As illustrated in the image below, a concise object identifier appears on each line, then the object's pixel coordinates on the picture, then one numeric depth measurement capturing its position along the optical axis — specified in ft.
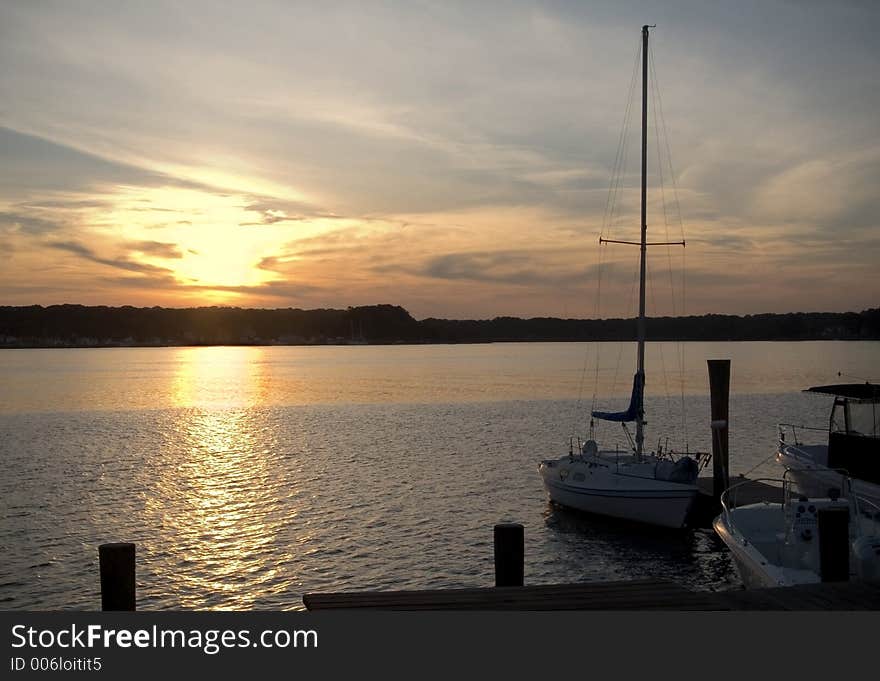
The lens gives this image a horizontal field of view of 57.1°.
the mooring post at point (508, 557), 37.06
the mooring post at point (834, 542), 35.73
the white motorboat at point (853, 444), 69.05
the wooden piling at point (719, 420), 86.12
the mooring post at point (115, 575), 34.53
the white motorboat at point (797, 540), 35.96
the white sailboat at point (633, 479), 79.72
